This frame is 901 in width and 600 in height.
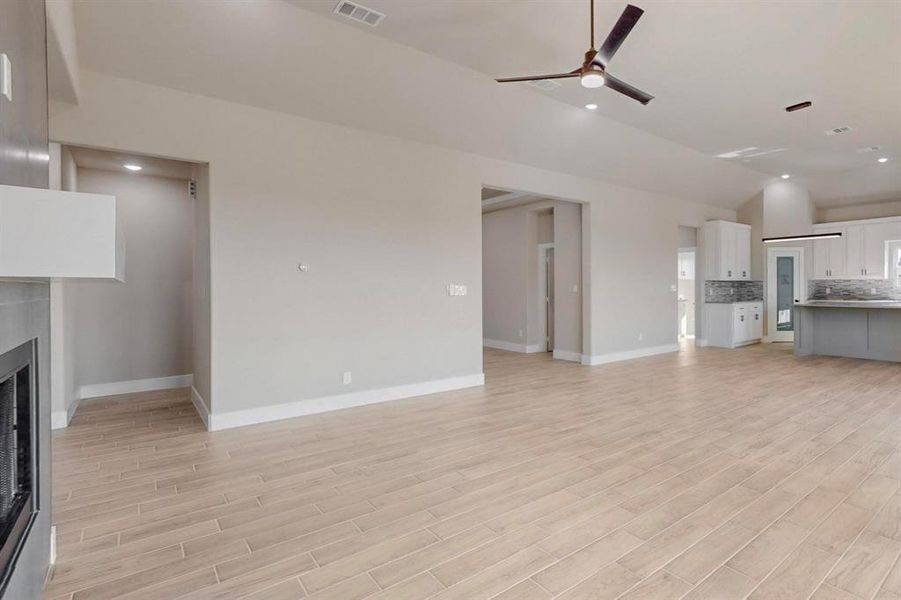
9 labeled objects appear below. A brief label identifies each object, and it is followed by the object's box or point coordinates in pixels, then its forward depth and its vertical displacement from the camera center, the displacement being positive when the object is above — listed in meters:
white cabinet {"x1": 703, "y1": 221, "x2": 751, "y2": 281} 9.39 +0.94
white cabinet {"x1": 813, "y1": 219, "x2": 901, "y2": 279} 9.18 +0.92
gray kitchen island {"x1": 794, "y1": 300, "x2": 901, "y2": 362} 7.36 -0.60
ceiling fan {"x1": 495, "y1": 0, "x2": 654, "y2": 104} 2.81 +1.64
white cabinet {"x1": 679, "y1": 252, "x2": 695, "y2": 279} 11.97 +0.80
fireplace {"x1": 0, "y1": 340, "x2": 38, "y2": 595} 1.45 -0.54
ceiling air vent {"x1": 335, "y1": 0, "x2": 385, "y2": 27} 3.47 +2.22
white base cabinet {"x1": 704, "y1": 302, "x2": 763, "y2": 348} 9.28 -0.61
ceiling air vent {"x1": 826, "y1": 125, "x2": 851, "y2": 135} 6.47 +2.36
